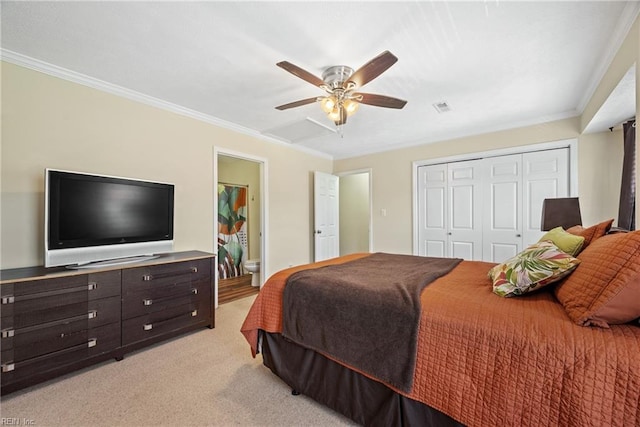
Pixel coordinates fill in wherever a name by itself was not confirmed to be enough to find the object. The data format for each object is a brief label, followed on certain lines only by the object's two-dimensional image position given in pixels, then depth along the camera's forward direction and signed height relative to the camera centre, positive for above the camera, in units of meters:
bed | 0.87 -0.55
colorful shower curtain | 4.92 -0.25
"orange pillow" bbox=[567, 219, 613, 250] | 1.41 -0.10
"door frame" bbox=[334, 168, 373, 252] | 4.77 +0.20
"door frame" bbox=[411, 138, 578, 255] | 3.13 +0.83
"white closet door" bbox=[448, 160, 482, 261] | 3.82 +0.06
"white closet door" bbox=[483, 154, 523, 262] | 3.52 +0.09
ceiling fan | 1.88 +0.97
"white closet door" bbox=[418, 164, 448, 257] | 4.10 +0.07
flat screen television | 1.97 -0.04
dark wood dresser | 1.69 -0.76
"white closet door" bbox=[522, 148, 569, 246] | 3.24 +0.41
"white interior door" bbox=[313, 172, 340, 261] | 4.72 -0.03
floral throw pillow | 1.24 -0.28
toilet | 4.25 -0.89
